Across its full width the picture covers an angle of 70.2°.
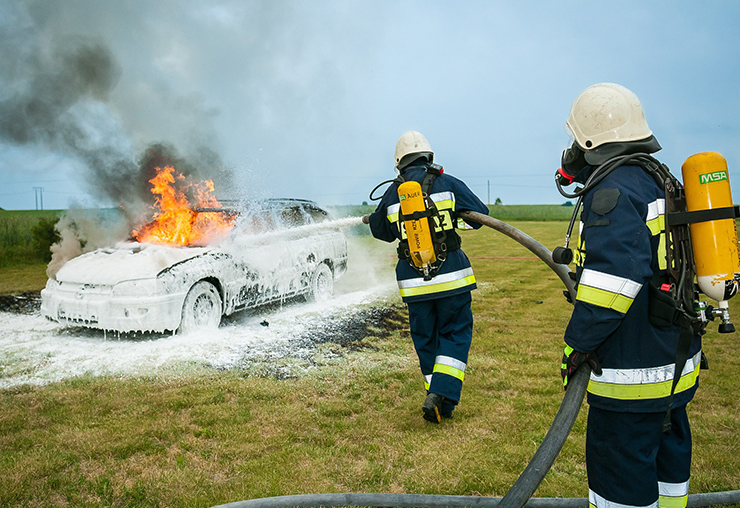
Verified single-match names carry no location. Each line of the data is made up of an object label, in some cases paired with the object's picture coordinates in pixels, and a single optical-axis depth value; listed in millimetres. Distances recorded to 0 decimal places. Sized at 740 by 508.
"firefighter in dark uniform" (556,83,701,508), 2027
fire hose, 2729
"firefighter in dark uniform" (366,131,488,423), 3975
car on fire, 5773
